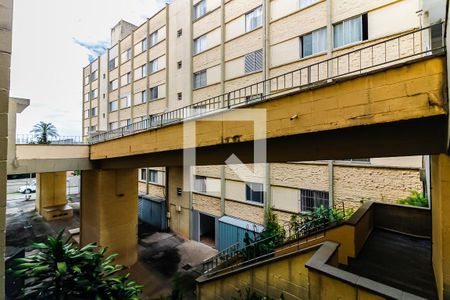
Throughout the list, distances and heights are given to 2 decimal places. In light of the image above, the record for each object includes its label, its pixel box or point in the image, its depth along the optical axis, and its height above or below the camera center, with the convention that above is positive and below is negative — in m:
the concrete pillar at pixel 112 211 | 11.41 -2.79
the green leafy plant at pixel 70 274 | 5.14 -2.77
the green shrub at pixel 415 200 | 7.51 -1.46
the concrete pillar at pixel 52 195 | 21.02 -3.61
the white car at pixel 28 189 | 33.88 -4.75
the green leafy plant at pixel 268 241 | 8.31 -3.39
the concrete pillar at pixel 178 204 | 16.05 -3.39
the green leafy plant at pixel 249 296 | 5.96 -3.67
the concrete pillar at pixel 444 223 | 3.73 -1.12
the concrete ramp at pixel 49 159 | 9.30 -0.09
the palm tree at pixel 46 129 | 34.06 +4.15
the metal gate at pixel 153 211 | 17.53 -4.39
